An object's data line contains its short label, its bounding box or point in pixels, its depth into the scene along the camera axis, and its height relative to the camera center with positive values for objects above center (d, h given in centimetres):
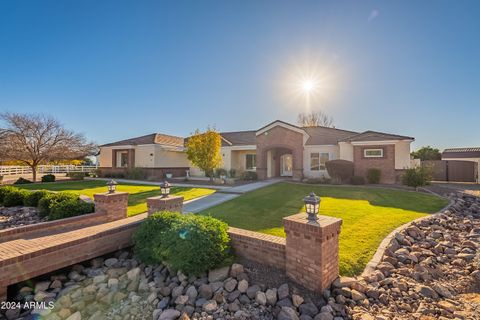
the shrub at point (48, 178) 2039 -143
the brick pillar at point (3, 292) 406 -237
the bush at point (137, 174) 2308 -115
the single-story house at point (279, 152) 1753 +107
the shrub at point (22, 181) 1916 -161
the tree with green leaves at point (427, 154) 2882 +144
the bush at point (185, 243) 444 -170
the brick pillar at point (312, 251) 387 -157
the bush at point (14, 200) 1135 -190
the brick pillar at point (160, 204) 667 -123
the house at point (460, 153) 2489 +129
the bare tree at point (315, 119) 3912 +778
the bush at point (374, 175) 1720 -86
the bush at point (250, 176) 2072 -118
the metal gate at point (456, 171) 2058 -62
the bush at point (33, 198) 1052 -170
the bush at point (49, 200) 892 -153
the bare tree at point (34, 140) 2041 +219
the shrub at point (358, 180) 1711 -124
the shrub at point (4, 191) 1178 -152
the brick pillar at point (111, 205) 779 -148
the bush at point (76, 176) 2234 -134
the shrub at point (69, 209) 769 -162
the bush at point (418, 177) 1366 -79
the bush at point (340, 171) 1748 -57
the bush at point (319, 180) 1783 -134
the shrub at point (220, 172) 2242 -89
